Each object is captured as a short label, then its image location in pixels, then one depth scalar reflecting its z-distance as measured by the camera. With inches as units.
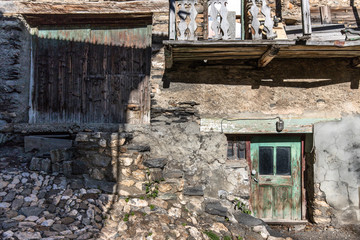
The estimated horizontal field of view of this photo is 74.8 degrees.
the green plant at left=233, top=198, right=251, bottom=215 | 150.5
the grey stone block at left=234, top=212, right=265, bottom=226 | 135.9
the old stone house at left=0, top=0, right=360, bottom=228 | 136.6
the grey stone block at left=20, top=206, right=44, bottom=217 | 104.6
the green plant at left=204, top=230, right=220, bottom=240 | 115.6
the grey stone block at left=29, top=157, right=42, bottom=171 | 138.6
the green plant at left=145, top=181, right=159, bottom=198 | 133.1
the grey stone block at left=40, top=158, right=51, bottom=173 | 138.5
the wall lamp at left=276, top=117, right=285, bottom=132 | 152.7
